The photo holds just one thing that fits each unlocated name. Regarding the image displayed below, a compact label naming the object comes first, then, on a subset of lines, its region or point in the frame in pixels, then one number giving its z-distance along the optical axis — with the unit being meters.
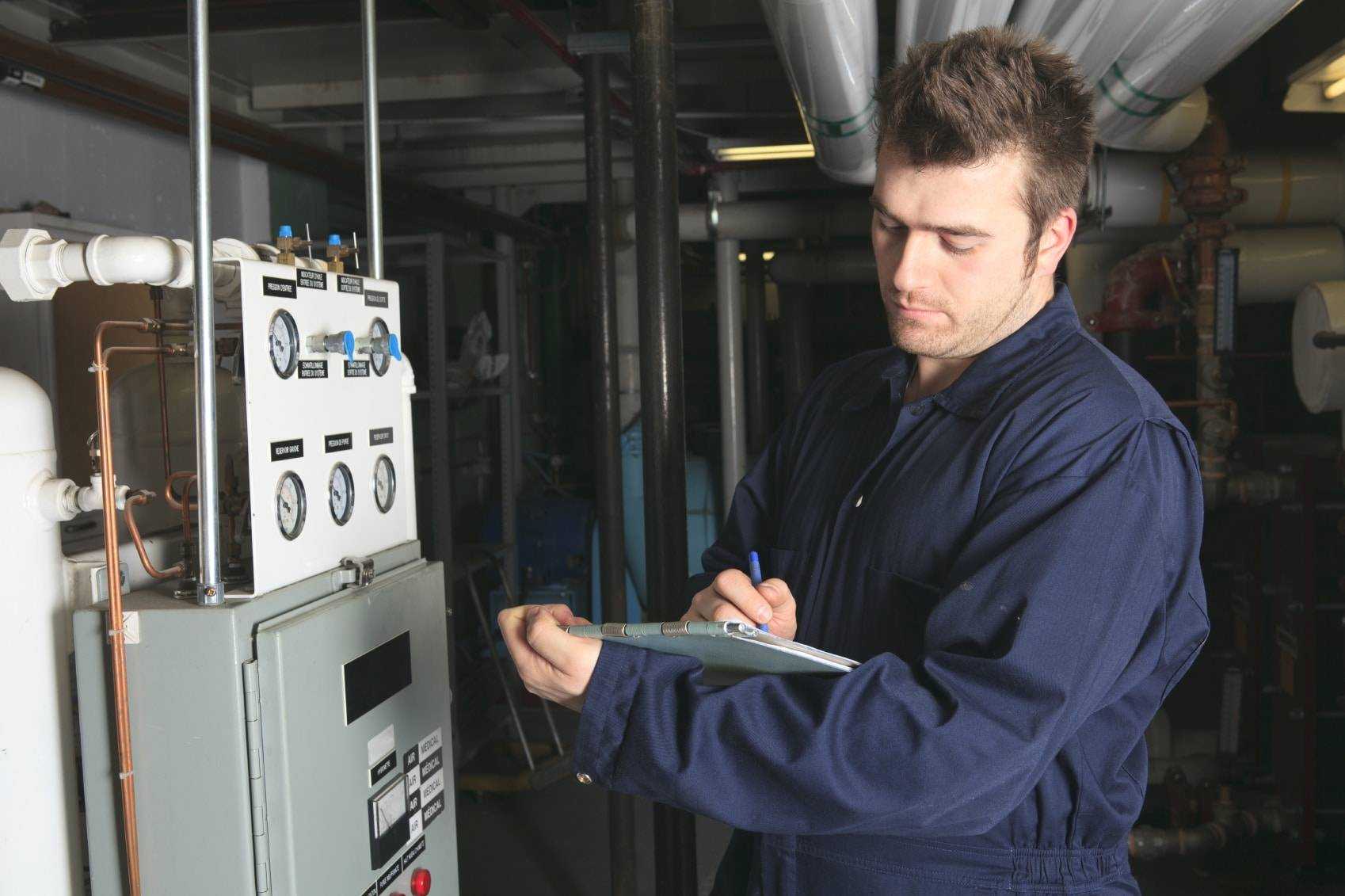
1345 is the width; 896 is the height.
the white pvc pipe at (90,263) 1.32
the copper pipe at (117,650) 1.27
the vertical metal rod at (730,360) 4.62
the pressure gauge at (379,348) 1.64
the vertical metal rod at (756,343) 6.16
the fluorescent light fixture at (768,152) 4.31
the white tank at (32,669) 1.32
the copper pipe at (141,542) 1.35
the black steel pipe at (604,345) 2.97
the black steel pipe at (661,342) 2.25
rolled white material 3.00
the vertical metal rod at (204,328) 1.24
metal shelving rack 3.76
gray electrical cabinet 1.27
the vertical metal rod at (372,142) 1.69
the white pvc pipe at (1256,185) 3.59
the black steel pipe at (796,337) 5.89
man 0.95
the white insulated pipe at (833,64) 1.91
